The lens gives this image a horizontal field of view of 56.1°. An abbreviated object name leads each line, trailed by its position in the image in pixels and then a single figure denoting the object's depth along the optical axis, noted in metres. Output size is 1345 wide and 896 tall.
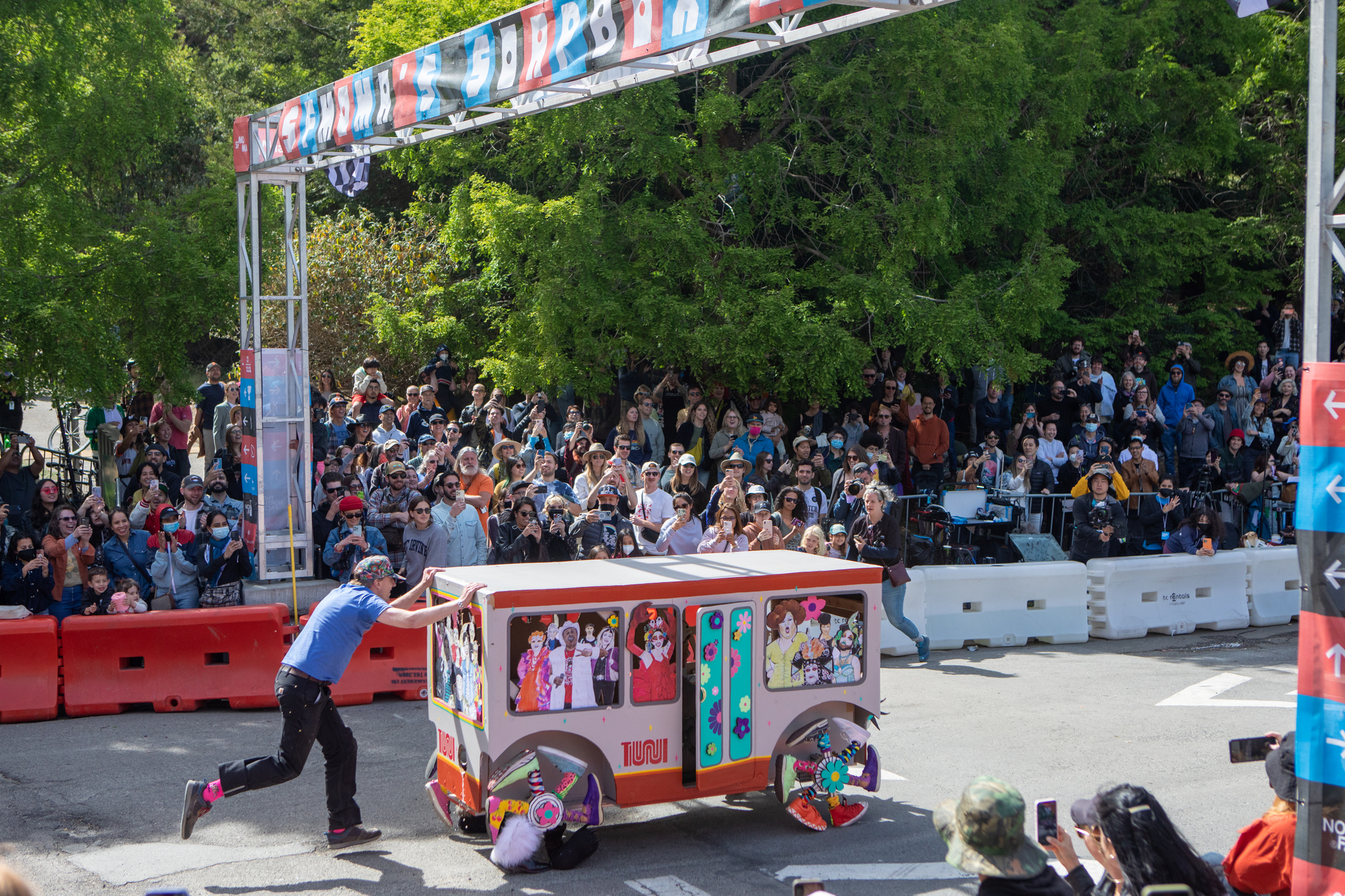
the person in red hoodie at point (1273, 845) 5.05
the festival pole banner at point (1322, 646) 4.82
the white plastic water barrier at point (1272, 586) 14.98
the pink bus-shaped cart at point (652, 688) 7.20
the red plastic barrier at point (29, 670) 10.32
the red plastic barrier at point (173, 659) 10.58
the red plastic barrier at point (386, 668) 11.03
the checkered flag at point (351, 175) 12.48
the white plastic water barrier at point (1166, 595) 14.11
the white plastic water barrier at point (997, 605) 13.34
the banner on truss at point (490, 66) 7.86
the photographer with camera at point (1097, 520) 14.54
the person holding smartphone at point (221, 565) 11.70
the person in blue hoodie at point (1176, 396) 19.55
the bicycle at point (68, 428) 16.91
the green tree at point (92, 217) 13.84
